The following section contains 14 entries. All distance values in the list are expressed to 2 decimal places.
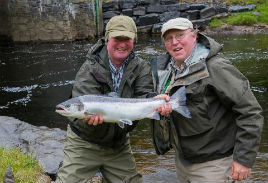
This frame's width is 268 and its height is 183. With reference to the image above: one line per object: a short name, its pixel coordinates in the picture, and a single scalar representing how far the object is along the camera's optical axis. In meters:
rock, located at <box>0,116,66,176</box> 6.32
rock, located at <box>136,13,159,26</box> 25.95
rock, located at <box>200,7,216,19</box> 26.55
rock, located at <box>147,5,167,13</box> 26.64
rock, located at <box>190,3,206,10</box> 26.76
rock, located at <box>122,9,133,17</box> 25.92
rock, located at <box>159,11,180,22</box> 26.27
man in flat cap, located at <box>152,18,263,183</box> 3.82
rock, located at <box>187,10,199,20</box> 26.31
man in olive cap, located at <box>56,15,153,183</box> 4.48
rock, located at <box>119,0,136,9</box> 26.33
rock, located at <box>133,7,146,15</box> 26.27
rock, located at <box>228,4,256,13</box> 27.54
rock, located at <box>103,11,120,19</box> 25.62
